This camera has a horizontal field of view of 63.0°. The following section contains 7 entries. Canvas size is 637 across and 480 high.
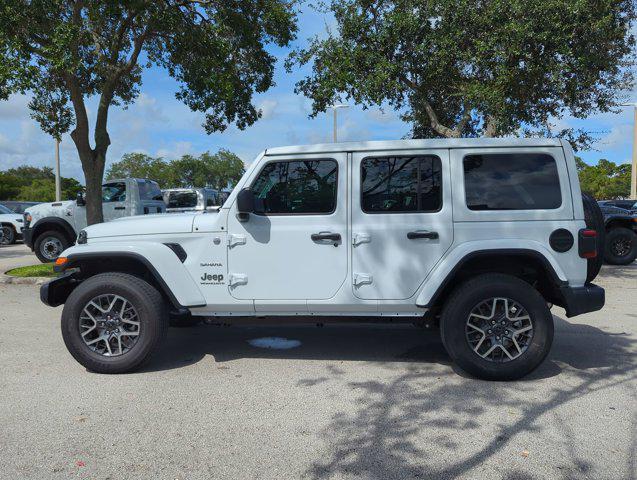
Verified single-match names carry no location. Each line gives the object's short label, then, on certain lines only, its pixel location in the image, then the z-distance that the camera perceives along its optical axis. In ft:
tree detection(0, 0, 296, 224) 26.78
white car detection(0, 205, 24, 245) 58.59
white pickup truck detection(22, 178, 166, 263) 39.81
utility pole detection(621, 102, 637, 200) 73.05
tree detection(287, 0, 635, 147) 27.58
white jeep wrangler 14.12
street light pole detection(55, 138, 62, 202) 78.24
